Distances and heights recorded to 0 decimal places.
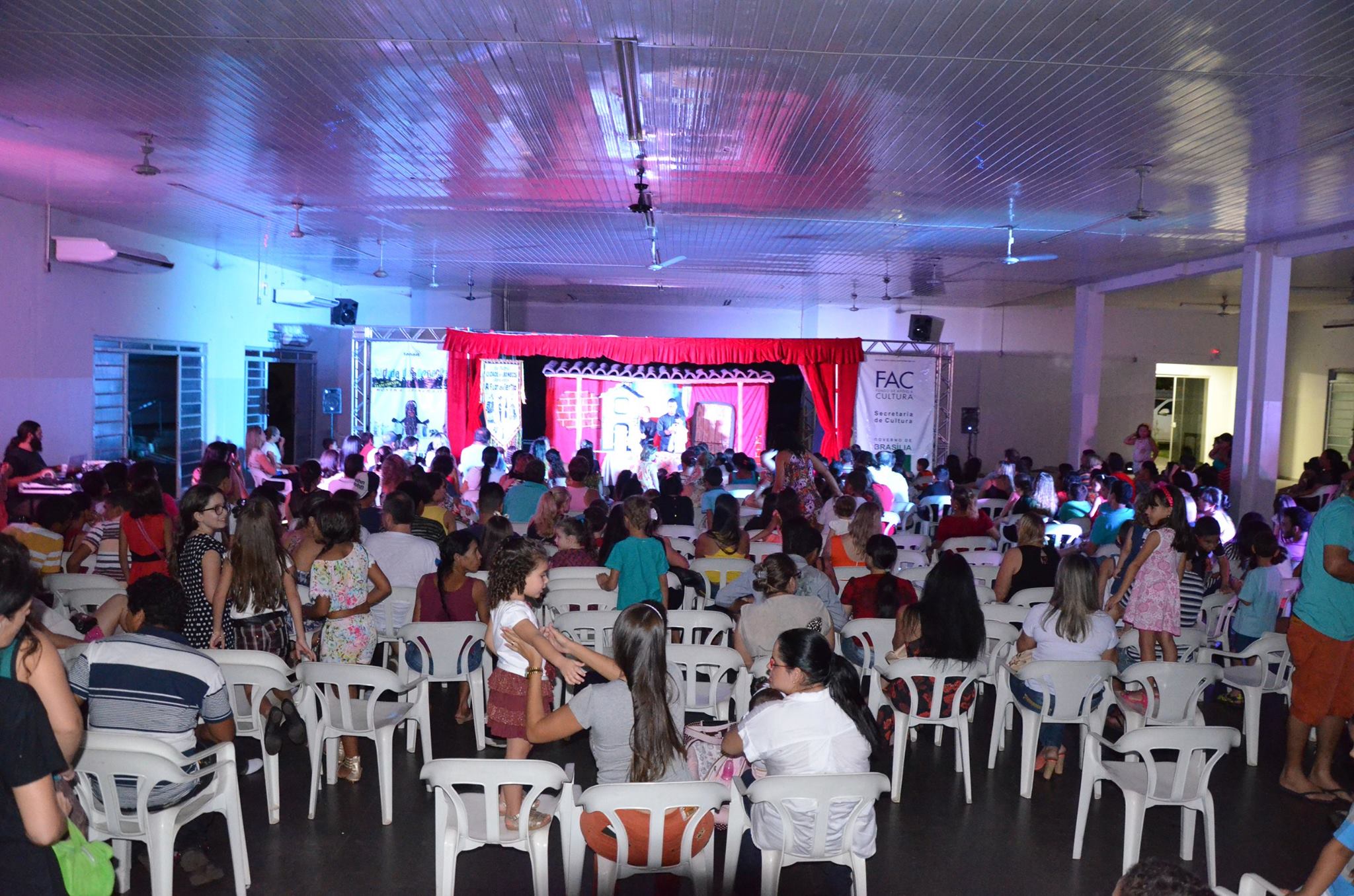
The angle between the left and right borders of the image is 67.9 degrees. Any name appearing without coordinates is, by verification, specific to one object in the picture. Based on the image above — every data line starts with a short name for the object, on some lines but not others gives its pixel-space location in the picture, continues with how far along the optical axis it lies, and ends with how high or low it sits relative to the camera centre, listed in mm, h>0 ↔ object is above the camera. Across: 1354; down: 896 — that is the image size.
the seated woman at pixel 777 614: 4547 -958
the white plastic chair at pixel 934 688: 4562 -1287
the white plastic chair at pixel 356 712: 4066 -1404
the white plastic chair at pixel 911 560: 7465 -1143
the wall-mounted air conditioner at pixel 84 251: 9398 +1176
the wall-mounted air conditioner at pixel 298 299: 13164 +1136
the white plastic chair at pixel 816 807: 3086 -1271
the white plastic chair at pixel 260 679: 4004 -1182
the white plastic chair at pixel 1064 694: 4457 -1271
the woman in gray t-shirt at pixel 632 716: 3168 -1013
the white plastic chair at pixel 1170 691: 4332 -1198
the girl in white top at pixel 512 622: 3658 -839
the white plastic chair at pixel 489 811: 3070 -1359
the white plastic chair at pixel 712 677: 4379 -1279
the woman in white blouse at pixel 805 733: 3230 -1071
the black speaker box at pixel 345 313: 14391 +1039
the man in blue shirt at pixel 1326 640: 4348 -977
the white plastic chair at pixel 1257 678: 5262 -1380
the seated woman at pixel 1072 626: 4598 -985
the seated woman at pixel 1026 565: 5984 -916
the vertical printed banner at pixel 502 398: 14383 -90
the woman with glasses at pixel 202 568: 4430 -831
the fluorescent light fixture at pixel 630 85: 4777 +1630
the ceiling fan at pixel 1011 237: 8836 +1654
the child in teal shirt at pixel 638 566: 5234 -881
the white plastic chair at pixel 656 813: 2875 -1217
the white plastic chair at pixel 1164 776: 3562 -1397
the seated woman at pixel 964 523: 8016 -913
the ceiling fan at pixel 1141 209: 7145 +1674
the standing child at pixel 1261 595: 5789 -1021
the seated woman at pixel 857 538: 6270 -852
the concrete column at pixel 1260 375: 10414 +461
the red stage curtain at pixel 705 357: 14078 +589
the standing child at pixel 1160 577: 5152 -827
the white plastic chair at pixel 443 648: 4801 -1247
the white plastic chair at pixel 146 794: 3057 -1351
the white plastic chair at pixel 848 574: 6398 -1076
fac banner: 14352 +48
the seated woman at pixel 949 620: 4566 -967
